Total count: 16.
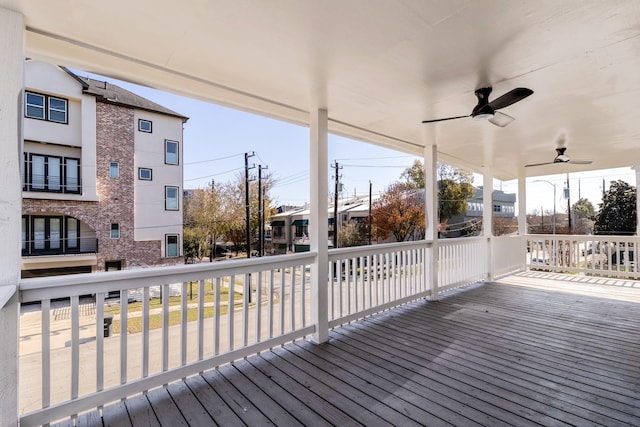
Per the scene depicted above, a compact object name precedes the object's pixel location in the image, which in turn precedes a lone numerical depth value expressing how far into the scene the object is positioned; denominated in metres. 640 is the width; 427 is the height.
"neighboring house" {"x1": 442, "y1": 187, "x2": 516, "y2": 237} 15.17
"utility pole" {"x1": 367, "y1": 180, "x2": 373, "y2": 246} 12.79
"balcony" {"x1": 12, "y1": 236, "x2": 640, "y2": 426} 1.95
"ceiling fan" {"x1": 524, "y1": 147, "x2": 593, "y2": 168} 4.76
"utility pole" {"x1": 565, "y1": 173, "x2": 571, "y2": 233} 16.07
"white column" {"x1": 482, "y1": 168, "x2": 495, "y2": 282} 6.07
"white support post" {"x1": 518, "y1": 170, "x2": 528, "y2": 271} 7.05
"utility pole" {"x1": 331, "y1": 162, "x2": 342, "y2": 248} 10.02
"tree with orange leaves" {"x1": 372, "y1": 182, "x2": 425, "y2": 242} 13.22
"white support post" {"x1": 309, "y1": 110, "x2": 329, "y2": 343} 3.14
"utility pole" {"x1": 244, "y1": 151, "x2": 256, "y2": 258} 6.57
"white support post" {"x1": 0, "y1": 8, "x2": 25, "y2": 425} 1.62
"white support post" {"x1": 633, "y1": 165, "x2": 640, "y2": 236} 6.20
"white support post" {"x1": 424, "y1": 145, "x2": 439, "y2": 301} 4.66
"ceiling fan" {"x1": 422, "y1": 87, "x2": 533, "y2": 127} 2.42
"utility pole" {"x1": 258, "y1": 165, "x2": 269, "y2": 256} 6.26
